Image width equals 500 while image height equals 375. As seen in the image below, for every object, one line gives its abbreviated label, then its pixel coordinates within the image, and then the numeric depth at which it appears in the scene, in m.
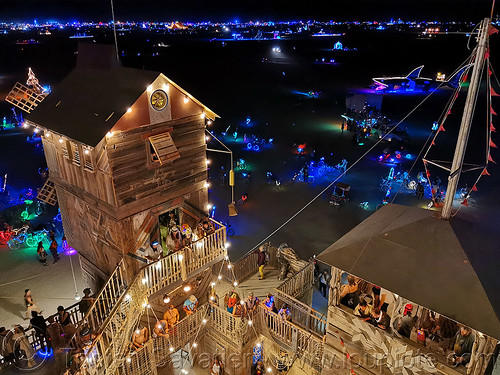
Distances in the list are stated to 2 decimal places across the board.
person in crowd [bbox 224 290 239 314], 15.94
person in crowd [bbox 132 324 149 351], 14.09
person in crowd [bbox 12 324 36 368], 12.50
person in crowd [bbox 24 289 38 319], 15.46
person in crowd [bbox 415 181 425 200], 28.85
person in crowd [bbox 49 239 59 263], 19.98
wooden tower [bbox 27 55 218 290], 13.28
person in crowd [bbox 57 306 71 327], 13.78
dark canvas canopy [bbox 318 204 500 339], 9.22
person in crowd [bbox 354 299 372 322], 11.57
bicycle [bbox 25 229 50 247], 21.77
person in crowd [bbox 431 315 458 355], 11.05
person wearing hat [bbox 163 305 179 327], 15.33
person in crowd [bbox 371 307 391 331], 11.27
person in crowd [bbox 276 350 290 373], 16.09
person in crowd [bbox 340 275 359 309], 12.20
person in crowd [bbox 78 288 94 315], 14.87
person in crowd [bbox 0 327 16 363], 12.52
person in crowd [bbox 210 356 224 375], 16.16
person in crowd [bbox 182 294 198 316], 16.09
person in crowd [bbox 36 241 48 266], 20.06
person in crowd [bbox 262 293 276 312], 15.87
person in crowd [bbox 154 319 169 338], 14.85
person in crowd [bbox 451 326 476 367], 9.98
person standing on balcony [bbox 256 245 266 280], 19.28
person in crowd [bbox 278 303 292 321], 14.95
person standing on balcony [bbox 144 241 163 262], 15.11
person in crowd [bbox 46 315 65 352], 13.15
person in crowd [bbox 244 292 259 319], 15.55
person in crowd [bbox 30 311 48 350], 13.41
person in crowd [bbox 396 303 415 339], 11.13
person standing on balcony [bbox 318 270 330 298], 19.11
